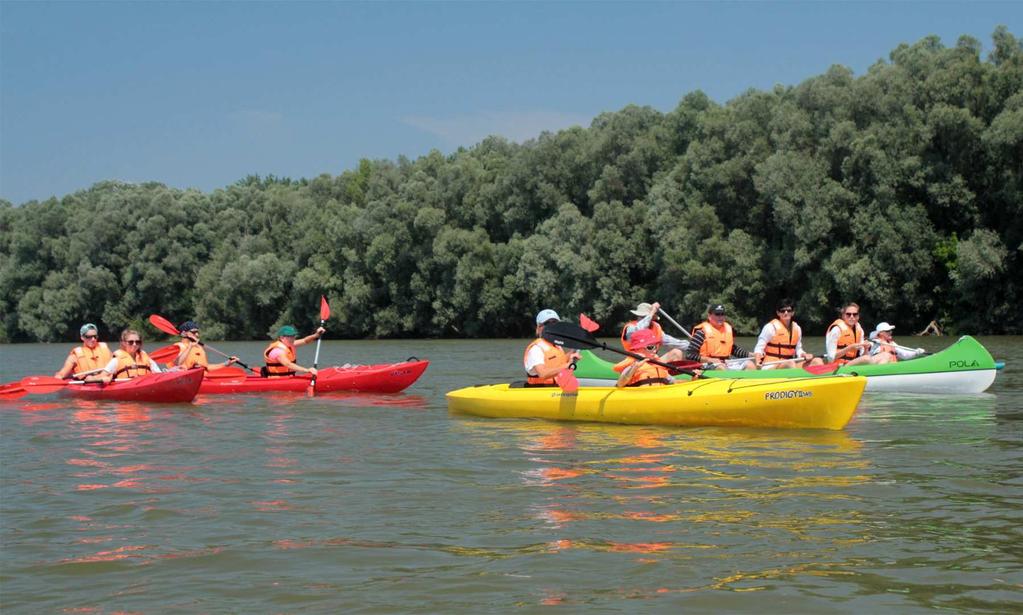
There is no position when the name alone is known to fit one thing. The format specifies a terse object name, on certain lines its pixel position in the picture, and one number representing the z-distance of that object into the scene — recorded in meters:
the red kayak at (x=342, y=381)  15.25
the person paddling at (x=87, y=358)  14.37
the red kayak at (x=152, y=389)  13.69
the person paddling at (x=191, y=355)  15.13
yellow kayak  9.49
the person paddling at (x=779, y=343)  13.62
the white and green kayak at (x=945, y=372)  13.42
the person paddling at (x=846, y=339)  13.54
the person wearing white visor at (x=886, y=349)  14.02
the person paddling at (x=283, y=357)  15.30
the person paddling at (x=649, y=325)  13.78
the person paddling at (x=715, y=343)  13.62
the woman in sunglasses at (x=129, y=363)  14.12
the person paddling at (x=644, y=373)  10.61
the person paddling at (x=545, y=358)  11.27
